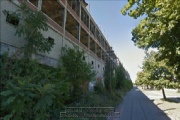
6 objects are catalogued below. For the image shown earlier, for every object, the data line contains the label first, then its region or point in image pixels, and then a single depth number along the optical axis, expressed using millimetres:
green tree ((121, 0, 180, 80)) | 8320
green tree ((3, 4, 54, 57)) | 7574
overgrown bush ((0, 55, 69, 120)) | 4418
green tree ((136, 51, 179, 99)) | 18652
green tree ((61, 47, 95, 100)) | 11289
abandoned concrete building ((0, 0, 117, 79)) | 8188
